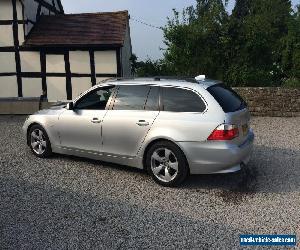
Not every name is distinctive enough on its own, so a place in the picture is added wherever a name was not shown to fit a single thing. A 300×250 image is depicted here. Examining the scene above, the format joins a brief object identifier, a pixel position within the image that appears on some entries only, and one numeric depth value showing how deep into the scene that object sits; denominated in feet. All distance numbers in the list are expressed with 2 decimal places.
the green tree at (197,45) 44.19
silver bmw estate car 16.83
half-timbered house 47.75
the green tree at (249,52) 43.34
